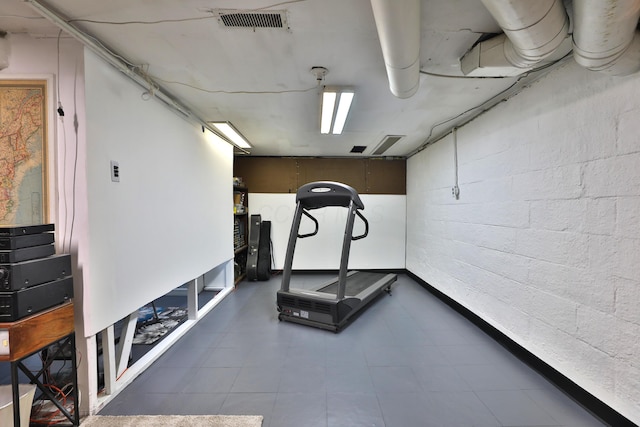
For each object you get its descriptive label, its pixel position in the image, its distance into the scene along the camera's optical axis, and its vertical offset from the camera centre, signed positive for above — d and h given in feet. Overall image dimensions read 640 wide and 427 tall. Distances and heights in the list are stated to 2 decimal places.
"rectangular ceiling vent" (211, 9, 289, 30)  4.99 +3.89
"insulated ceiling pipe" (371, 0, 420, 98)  3.78 +3.08
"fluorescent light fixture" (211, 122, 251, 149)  11.46 +3.82
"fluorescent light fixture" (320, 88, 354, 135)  8.15 +3.73
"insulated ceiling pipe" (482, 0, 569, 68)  3.82 +3.07
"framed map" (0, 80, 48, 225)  5.57 +1.27
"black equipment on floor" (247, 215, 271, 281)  16.88 -2.77
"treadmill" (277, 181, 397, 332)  10.09 -3.66
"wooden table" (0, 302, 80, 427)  4.35 -2.48
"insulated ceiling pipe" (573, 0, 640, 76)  3.71 +2.91
